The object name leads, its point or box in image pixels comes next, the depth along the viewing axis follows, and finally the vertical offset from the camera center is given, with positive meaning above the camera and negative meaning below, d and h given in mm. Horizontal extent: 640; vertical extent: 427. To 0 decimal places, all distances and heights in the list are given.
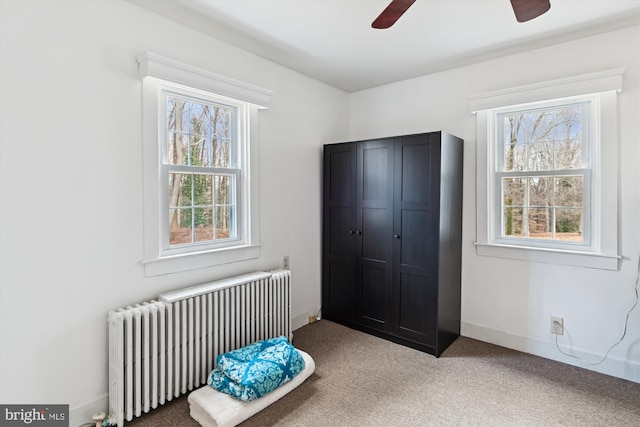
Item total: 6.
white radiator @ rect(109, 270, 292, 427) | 1919 -865
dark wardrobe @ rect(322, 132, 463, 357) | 2791 -282
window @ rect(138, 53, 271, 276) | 2205 +313
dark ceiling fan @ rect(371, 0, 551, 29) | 1566 +973
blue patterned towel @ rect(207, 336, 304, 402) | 2029 -1062
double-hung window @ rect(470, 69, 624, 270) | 2488 +296
